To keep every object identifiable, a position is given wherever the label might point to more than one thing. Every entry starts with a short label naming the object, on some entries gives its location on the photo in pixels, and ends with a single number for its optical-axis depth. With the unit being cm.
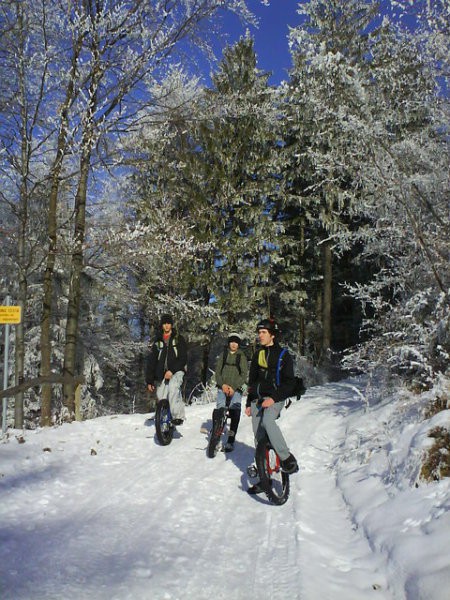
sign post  799
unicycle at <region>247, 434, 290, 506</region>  539
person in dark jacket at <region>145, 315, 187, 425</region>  834
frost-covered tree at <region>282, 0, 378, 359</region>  1738
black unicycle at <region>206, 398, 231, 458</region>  723
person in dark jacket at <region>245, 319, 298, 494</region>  562
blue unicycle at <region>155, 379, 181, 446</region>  778
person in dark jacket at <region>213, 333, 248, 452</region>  793
